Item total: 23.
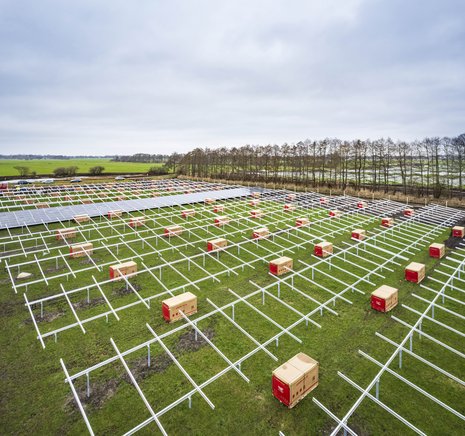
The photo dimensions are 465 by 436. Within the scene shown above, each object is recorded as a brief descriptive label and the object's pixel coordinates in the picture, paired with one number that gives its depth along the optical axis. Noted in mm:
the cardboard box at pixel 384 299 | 15352
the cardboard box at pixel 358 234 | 27641
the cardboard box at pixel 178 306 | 14633
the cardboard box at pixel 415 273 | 18875
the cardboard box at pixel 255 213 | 34906
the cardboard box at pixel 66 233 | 27625
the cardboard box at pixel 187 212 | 35625
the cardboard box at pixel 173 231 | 28231
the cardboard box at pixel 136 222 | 31516
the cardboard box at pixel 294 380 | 9625
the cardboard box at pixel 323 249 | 23406
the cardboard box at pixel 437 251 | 23312
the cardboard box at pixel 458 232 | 28266
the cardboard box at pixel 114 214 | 34556
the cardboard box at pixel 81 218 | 32906
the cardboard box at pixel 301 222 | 31500
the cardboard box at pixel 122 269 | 19000
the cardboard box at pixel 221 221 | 30914
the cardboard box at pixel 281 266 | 20125
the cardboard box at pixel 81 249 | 23403
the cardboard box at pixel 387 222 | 31797
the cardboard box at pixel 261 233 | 27066
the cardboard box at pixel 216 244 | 24125
